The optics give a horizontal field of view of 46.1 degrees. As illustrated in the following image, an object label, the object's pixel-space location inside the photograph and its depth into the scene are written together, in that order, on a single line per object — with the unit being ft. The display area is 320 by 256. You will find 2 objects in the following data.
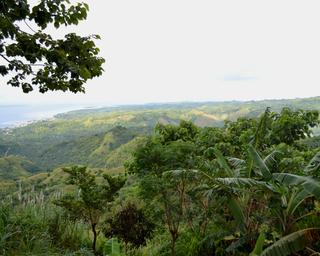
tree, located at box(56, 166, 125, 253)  26.73
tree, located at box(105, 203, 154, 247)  27.50
